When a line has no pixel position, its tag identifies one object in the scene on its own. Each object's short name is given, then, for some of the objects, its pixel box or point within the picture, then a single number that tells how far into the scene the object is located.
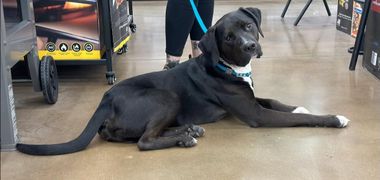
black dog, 2.10
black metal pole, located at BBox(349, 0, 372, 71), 3.25
